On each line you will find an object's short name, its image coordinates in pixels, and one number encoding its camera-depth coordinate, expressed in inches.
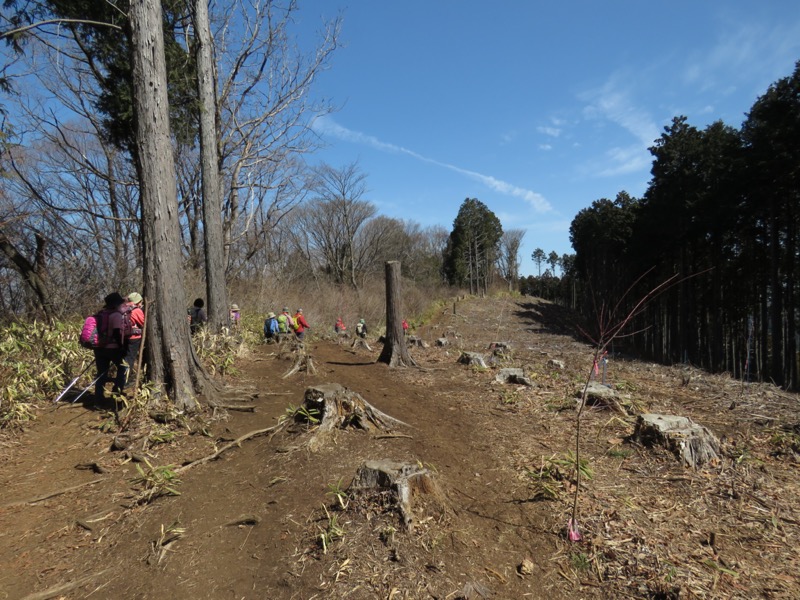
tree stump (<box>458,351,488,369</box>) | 326.3
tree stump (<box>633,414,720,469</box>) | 161.2
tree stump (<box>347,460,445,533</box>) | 123.7
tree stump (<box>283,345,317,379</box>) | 299.1
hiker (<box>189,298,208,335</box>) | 376.6
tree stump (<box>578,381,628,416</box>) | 218.1
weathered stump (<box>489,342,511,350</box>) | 456.1
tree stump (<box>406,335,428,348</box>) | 489.7
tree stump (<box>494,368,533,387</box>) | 276.1
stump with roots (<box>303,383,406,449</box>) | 179.9
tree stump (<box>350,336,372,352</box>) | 444.9
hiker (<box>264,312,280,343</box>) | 435.7
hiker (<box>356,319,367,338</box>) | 603.2
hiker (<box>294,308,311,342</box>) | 451.2
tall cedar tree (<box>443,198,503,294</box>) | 1943.9
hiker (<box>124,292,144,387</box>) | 227.8
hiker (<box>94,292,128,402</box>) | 221.3
